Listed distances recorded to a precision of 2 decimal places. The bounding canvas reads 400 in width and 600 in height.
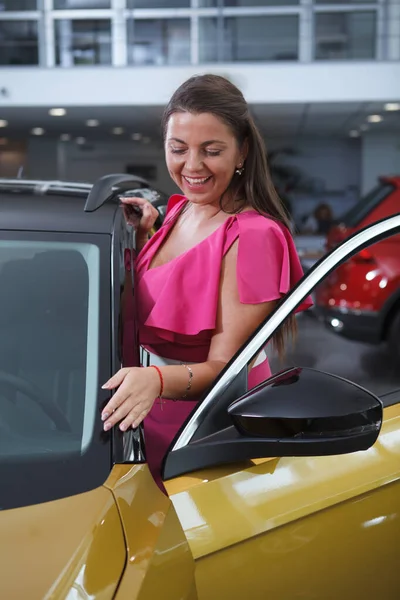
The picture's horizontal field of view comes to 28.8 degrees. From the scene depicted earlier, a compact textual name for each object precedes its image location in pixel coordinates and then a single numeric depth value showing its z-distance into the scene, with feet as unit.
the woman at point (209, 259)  4.78
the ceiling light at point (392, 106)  43.90
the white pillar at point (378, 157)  59.82
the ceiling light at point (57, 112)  45.85
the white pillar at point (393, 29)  40.27
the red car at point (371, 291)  18.53
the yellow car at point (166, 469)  3.41
